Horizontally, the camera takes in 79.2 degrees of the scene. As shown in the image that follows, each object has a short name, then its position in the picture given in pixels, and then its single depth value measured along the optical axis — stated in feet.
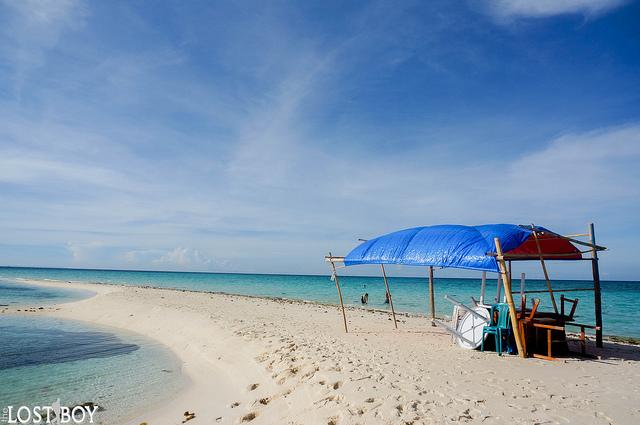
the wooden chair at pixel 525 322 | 29.35
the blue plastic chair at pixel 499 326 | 30.40
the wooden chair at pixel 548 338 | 28.53
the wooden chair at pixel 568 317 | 31.01
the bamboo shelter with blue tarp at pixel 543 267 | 28.80
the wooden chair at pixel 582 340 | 30.54
